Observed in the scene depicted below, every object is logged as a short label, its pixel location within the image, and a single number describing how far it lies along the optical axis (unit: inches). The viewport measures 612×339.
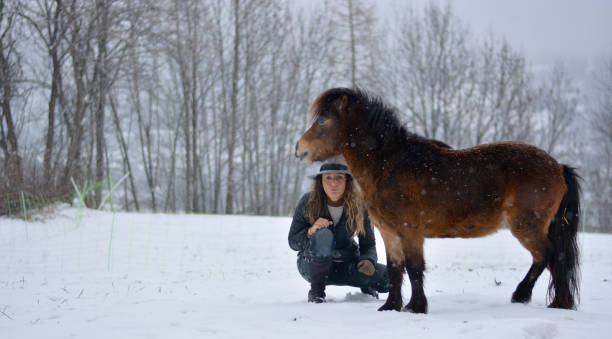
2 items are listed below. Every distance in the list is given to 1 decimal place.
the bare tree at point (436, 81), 788.6
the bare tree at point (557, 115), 919.7
